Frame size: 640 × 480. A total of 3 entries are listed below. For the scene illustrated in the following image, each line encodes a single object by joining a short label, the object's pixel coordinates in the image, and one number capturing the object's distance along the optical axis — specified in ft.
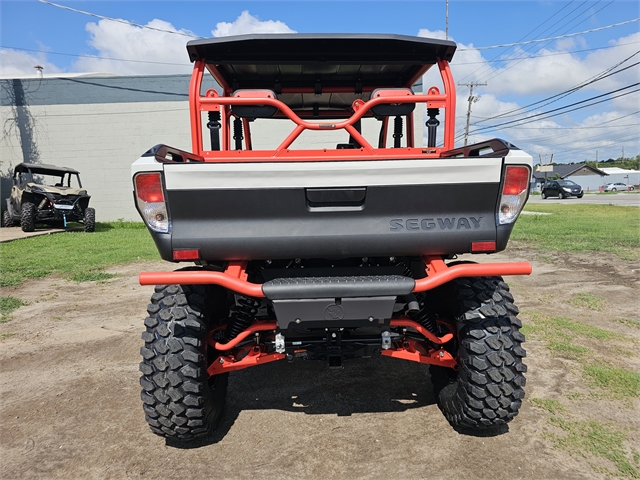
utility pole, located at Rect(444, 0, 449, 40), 71.24
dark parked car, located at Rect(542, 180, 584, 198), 113.50
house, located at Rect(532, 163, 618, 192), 218.59
